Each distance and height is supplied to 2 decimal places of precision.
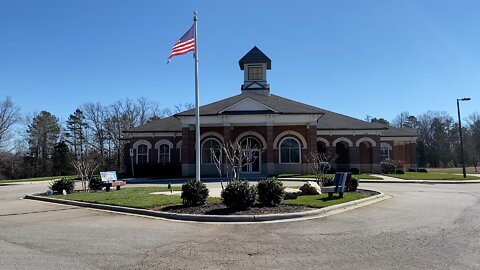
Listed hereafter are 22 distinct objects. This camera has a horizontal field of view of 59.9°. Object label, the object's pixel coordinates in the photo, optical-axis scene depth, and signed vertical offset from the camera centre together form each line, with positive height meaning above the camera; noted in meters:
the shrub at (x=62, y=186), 20.83 -0.84
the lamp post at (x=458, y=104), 34.91 +4.78
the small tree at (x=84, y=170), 22.46 -0.07
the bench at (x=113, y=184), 22.18 -0.87
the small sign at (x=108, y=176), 22.52 -0.44
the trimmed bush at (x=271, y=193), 13.48 -0.92
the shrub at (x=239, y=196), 12.68 -0.94
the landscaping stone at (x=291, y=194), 15.61 -1.14
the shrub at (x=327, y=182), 19.18 -0.88
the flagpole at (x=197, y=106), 16.67 +2.49
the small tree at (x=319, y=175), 20.49 -0.61
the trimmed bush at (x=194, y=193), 13.77 -0.91
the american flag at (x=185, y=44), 17.55 +5.17
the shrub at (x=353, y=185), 19.27 -1.05
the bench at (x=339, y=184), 15.85 -0.82
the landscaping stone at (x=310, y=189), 17.30 -1.07
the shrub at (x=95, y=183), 22.55 -0.80
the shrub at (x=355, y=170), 38.81 -0.73
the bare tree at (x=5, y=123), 67.19 +7.82
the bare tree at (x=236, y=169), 15.61 -0.15
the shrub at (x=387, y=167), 41.53 -0.54
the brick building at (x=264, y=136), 36.69 +2.78
